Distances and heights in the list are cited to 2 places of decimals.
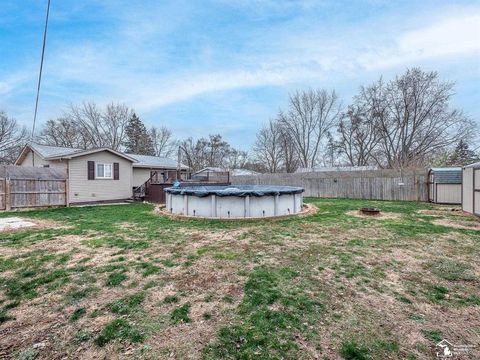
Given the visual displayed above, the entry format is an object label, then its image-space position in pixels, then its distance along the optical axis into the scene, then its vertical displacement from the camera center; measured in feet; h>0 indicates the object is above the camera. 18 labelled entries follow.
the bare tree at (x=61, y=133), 93.09 +17.75
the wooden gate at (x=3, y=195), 33.81 -1.85
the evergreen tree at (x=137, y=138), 106.73 +18.21
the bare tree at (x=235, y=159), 127.54 +10.75
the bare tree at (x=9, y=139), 85.61 +14.78
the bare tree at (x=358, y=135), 83.41 +15.55
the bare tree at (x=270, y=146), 108.47 +14.75
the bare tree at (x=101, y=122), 94.99 +23.16
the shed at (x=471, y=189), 26.40 -1.13
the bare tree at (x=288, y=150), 103.63 +12.22
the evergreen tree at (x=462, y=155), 62.44 +6.00
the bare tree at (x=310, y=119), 96.68 +23.73
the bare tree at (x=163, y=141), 117.36 +18.35
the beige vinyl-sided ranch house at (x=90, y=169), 42.55 +2.15
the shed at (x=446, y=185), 38.73 -0.92
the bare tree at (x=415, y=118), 67.10 +17.16
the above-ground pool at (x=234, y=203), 26.05 -2.41
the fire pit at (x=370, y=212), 28.63 -3.68
